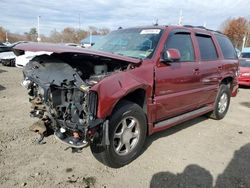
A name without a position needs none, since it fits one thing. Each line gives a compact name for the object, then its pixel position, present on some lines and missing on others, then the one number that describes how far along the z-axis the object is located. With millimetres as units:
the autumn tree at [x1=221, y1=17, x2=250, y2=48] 45591
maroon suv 2323
